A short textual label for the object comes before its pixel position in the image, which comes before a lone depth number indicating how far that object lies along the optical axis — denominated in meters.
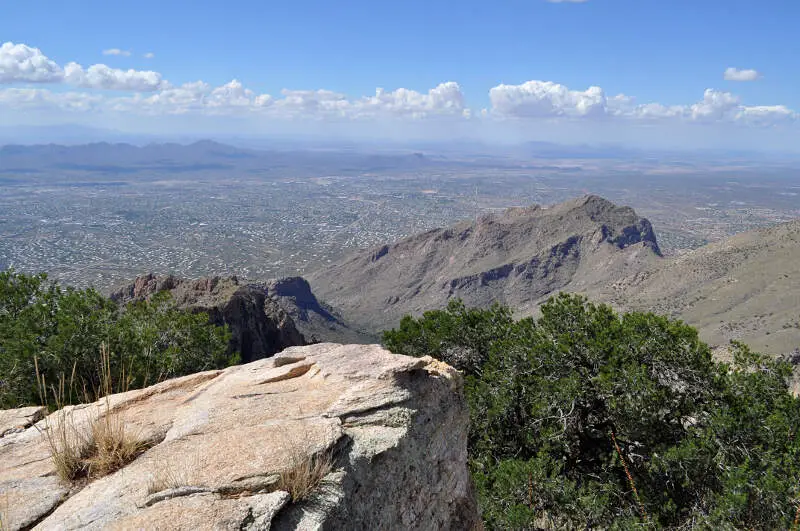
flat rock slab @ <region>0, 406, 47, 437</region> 10.55
